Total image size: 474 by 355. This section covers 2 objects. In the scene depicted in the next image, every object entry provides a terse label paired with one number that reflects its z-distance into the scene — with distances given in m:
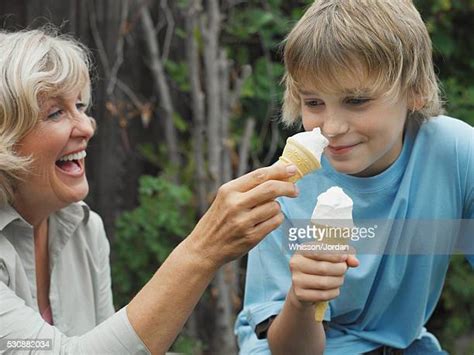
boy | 1.97
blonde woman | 1.77
